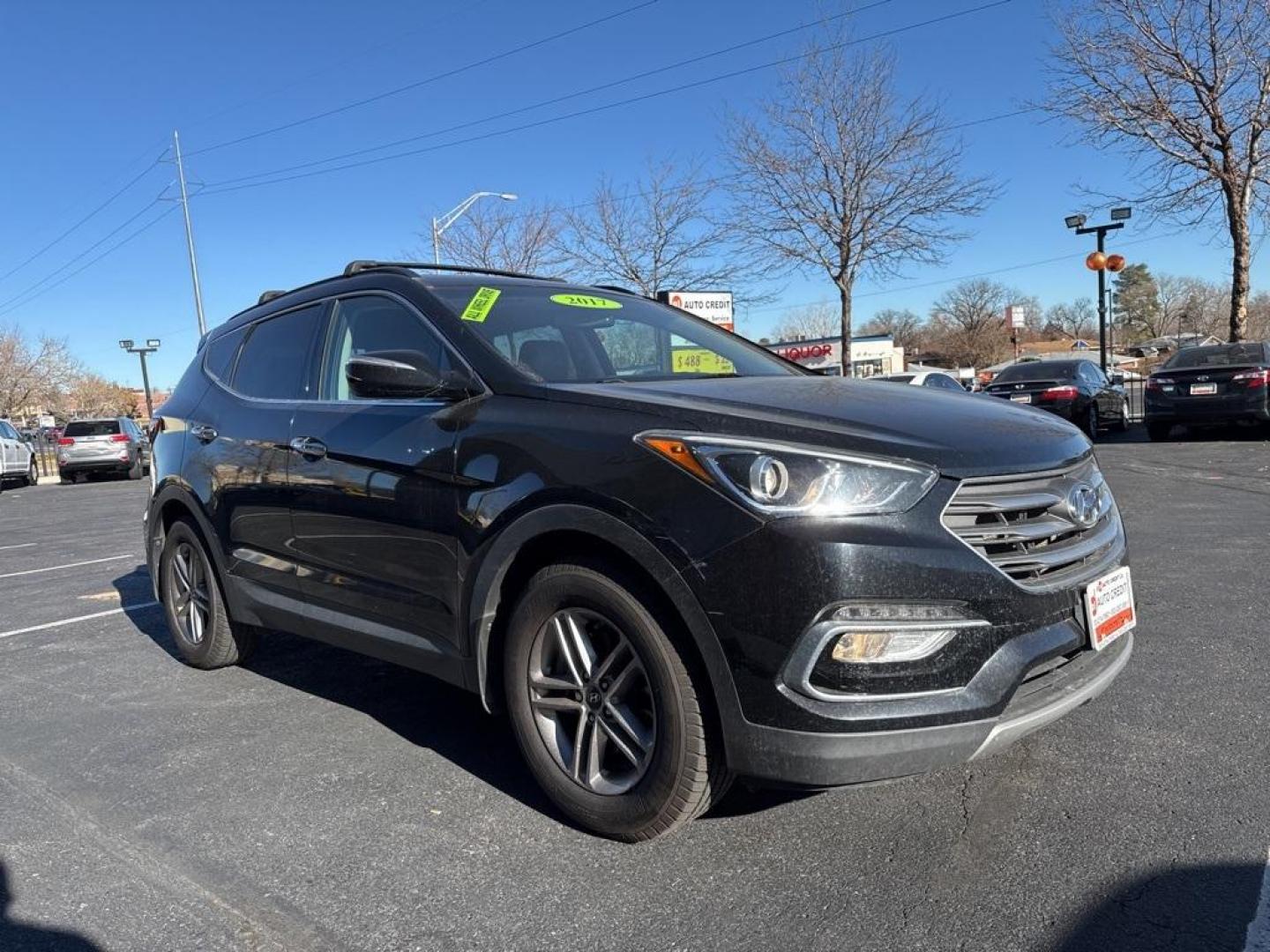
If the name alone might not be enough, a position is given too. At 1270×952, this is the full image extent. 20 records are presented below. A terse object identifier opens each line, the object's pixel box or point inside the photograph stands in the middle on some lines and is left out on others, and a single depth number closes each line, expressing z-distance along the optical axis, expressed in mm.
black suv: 2320
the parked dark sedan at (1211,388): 13039
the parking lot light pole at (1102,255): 18222
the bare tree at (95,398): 76500
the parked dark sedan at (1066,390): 14281
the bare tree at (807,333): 90188
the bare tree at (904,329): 94312
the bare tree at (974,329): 80312
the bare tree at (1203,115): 15555
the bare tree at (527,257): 25547
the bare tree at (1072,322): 100812
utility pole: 28672
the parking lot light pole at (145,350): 33312
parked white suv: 20359
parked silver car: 21766
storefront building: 50938
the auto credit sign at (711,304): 17922
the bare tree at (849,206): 17609
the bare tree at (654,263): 22828
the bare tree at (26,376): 53969
